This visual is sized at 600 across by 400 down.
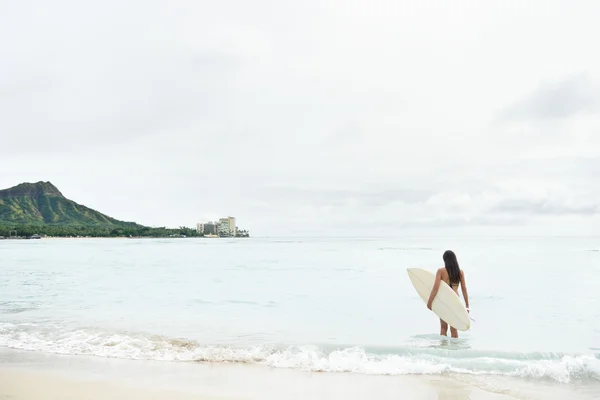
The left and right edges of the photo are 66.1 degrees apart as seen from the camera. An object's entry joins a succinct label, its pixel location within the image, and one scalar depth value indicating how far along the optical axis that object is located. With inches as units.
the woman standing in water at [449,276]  299.3
